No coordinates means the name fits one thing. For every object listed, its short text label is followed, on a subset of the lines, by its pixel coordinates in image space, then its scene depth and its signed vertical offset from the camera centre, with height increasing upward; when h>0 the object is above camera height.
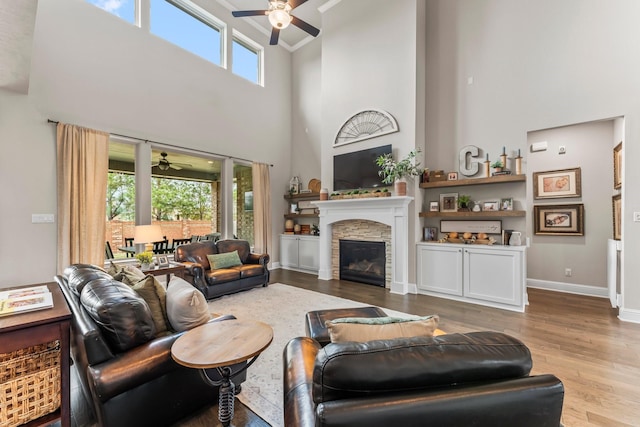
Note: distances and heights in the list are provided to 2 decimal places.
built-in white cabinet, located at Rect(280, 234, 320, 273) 6.15 -0.85
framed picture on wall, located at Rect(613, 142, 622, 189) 3.68 +0.68
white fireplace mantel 4.62 -0.03
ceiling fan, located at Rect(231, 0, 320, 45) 3.38 +2.59
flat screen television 5.09 +0.90
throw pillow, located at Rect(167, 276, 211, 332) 1.82 -0.63
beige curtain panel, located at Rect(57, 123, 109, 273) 3.80 +0.34
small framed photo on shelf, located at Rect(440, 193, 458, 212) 4.61 +0.22
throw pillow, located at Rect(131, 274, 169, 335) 1.94 -0.60
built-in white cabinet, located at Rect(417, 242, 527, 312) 3.73 -0.87
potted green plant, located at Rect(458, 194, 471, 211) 4.45 +0.21
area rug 1.92 -1.28
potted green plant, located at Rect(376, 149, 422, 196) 4.55 +0.77
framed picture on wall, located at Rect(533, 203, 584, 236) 4.51 -0.09
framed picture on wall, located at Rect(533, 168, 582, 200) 4.53 +0.53
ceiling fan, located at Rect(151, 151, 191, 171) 5.16 +1.02
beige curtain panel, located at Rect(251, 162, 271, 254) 6.33 +0.18
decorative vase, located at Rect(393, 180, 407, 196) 4.57 +0.46
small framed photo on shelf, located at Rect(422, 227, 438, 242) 4.82 -0.33
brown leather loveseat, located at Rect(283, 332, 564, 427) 0.82 -0.56
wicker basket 1.43 -0.91
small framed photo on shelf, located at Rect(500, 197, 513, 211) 4.12 +0.16
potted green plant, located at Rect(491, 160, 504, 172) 4.11 +0.75
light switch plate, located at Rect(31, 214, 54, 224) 3.65 -0.02
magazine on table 1.52 -0.51
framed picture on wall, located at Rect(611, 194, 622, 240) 3.70 -0.01
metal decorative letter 4.42 +0.91
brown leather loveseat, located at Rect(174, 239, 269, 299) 4.12 -0.87
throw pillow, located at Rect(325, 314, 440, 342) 1.26 -0.54
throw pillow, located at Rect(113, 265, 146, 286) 2.30 -0.51
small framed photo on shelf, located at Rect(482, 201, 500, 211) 4.23 +0.14
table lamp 3.90 -0.25
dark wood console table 1.36 -0.61
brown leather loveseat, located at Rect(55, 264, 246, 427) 1.41 -0.81
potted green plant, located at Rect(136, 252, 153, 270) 3.73 -0.58
